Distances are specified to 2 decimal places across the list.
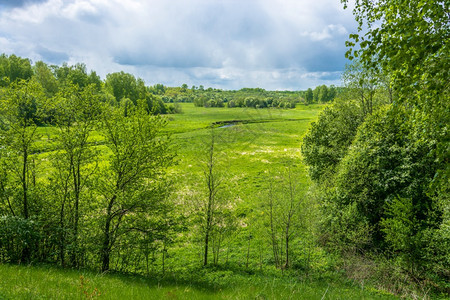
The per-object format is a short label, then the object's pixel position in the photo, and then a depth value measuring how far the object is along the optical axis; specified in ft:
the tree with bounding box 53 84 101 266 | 49.19
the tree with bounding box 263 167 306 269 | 66.54
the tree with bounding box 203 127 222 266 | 66.69
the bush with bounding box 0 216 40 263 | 42.06
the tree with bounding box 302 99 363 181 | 89.61
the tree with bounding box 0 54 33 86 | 312.38
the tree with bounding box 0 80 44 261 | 46.80
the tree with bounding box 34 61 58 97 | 296.51
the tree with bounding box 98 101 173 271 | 49.14
